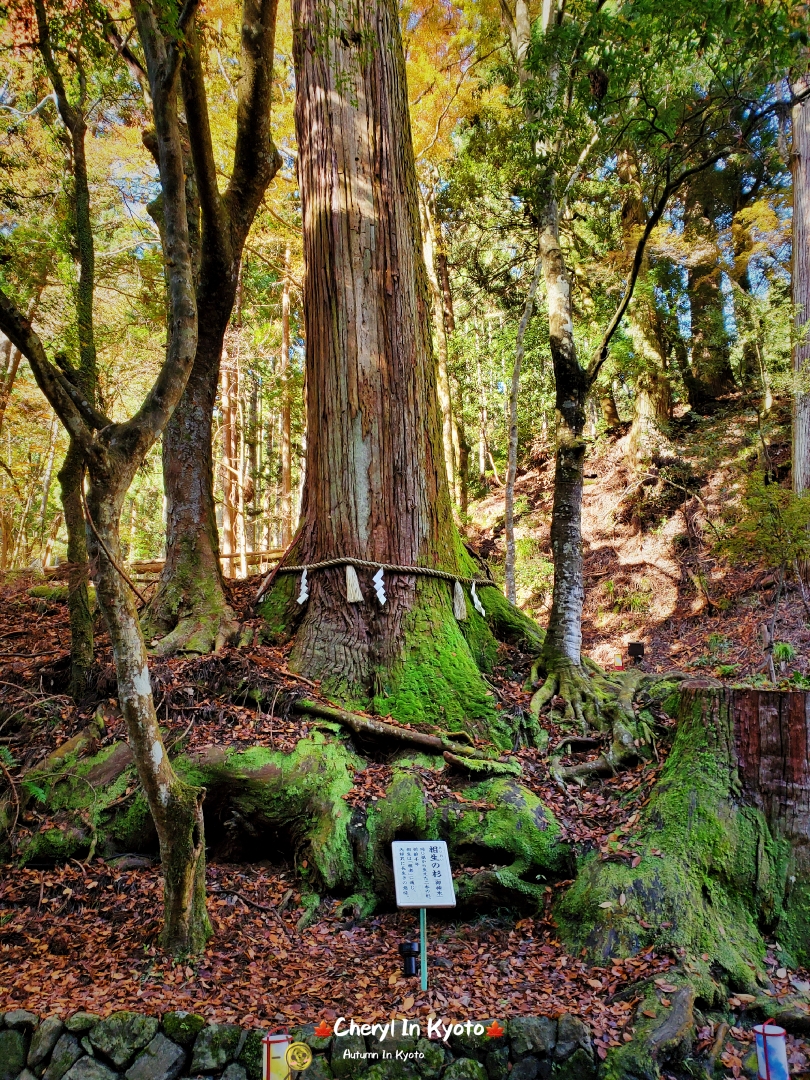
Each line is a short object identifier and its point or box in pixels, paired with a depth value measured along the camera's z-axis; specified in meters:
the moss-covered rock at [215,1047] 2.38
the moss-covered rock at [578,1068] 2.33
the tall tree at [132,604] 2.63
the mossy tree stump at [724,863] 2.84
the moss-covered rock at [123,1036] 2.38
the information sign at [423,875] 2.82
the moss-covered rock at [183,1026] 2.43
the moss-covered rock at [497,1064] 2.38
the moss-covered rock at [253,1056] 2.39
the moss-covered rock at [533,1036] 2.40
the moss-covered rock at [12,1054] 2.36
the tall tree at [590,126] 4.20
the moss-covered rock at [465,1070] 2.35
